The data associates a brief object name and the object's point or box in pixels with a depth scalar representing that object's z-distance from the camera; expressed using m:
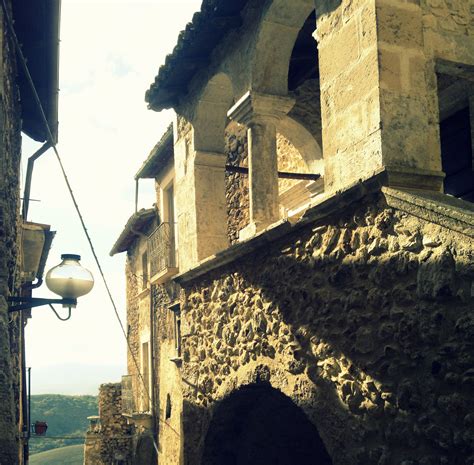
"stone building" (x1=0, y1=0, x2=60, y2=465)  5.27
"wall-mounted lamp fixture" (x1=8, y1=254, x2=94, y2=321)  6.12
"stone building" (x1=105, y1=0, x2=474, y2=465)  4.32
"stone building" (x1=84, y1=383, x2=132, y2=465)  19.41
